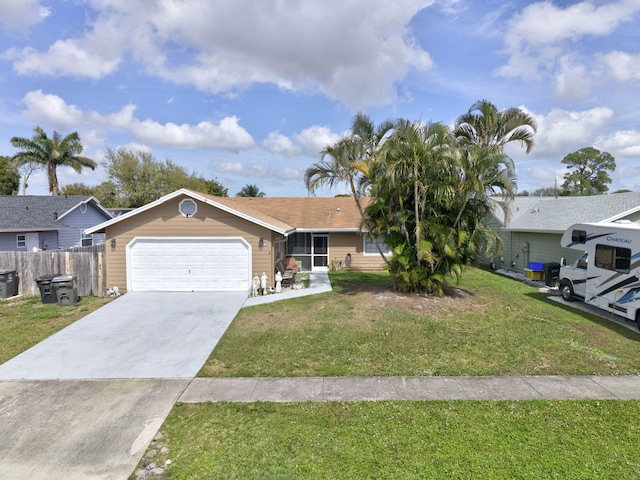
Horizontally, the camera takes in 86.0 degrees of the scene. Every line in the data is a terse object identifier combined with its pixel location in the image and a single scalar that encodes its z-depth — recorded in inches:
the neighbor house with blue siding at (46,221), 738.5
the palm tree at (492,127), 494.9
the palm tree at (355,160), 474.6
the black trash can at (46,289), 450.0
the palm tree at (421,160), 425.7
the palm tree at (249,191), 1622.8
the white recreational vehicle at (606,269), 359.9
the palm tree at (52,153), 1207.1
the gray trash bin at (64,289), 446.3
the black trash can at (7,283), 475.5
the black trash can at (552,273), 570.3
